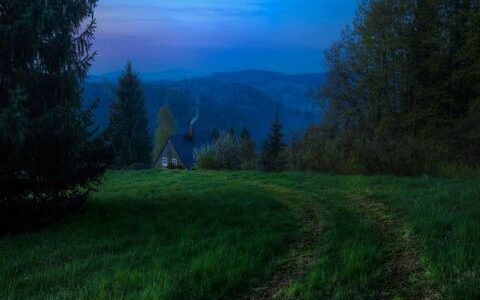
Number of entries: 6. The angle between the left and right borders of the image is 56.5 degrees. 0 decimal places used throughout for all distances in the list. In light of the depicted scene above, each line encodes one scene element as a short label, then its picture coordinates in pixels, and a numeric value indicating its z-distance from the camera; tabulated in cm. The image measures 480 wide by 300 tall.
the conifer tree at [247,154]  3081
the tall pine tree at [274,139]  4828
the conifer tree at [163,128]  7669
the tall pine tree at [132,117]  5662
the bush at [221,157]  3244
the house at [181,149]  6856
